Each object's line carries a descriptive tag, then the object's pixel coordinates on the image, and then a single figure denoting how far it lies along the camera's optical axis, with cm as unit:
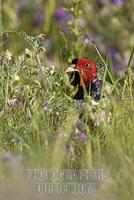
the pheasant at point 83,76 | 773
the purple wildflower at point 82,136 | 649
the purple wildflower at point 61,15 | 1769
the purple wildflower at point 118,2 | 1406
